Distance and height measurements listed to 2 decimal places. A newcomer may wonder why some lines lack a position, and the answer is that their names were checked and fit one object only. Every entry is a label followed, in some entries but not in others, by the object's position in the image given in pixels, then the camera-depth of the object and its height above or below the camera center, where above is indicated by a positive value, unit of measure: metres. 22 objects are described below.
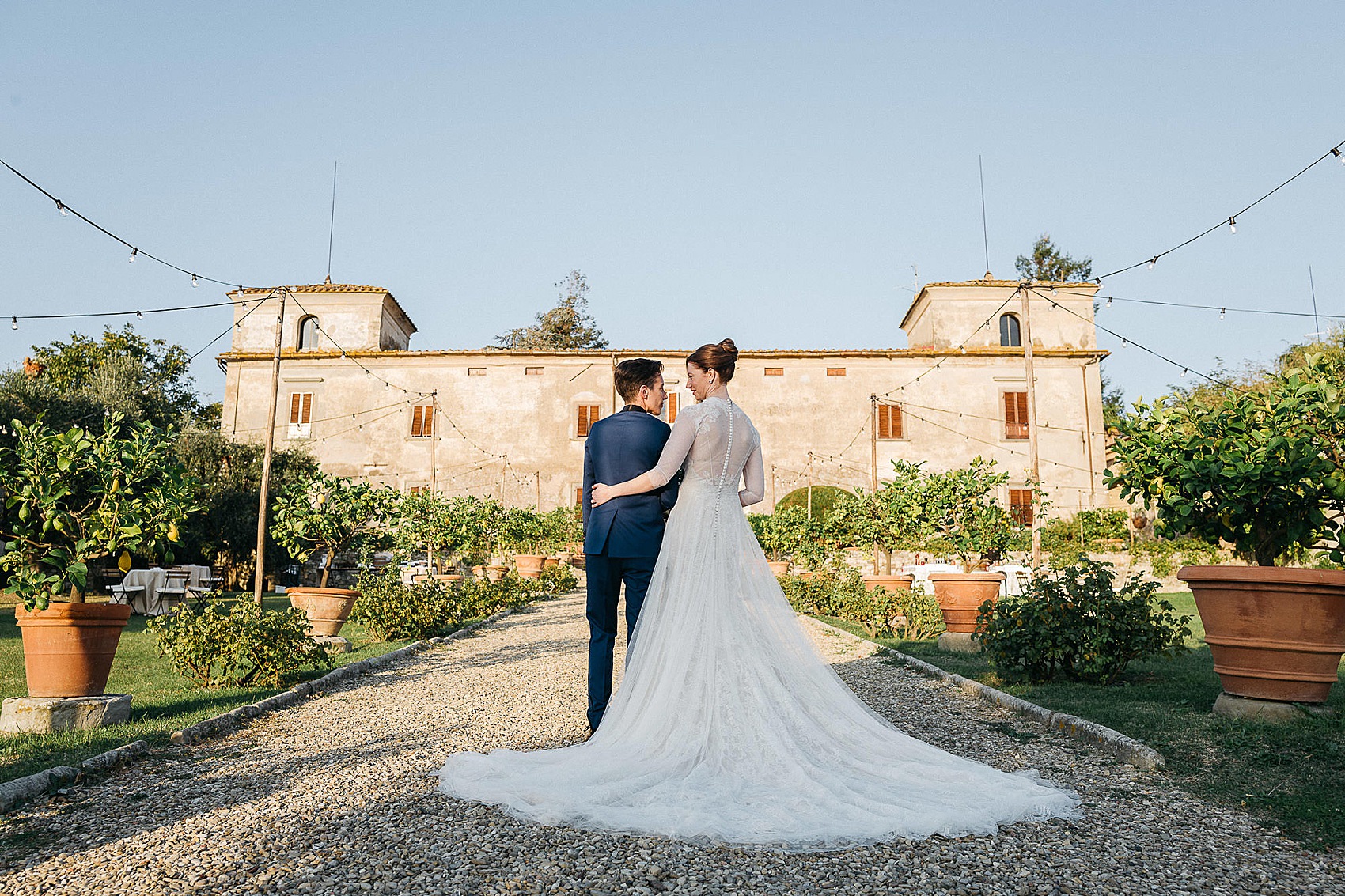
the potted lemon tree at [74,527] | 4.59 +0.14
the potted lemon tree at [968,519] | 10.41 +0.52
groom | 4.18 +0.13
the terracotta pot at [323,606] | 9.09 -0.52
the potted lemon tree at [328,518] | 9.73 +0.41
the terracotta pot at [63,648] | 4.57 -0.49
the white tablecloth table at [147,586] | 13.43 -0.50
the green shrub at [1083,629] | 5.95 -0.45
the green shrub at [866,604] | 10.28 -0.59
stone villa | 28.86 +5.08
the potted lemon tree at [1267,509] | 4.38 +0.30
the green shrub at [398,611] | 9.56 -0.59
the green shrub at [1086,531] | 22.94 +0.86
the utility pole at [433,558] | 17.20 -0.03
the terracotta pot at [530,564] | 22.72 -0.17
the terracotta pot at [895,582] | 12.26 -0.29
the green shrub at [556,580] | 19.83 -0.53
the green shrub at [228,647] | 6.04 -0.64
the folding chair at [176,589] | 13.30 -0.53
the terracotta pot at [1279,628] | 4.37 -0.31
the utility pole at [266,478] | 10.09 +0.95
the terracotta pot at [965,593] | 8.55 -0.30
